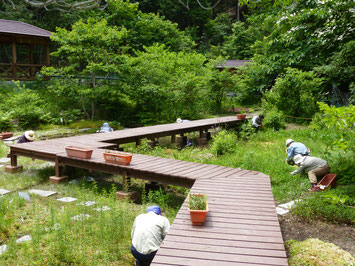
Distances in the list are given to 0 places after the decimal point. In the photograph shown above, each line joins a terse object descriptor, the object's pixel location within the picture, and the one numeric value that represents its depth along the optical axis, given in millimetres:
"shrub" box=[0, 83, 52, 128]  13828
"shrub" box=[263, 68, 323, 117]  15383
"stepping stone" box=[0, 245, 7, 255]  4315
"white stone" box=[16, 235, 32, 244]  4617
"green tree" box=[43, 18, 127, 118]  14352
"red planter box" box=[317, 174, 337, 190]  6783
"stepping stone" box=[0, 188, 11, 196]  6694
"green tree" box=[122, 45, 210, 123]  15750
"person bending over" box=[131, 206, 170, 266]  3918
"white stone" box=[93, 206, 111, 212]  5645
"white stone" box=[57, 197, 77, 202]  6355
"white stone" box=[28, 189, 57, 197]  6699
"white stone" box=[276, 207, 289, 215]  5820
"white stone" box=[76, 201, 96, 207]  5904
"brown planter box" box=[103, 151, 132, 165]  6715
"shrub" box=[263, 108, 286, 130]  13766
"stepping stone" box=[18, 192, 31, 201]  6459
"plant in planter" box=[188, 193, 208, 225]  3930
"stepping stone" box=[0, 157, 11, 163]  9367
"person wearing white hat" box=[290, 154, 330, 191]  7221
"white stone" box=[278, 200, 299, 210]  6005
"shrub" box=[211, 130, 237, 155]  9547
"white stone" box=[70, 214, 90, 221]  5059
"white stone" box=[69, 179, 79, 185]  7597
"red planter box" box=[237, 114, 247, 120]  14406
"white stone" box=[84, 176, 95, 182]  7934
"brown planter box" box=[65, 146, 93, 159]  7186
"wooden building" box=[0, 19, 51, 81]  17484
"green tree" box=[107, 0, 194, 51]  24328
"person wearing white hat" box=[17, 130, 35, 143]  9691
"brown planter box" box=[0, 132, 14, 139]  11972
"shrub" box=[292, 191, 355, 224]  5402
